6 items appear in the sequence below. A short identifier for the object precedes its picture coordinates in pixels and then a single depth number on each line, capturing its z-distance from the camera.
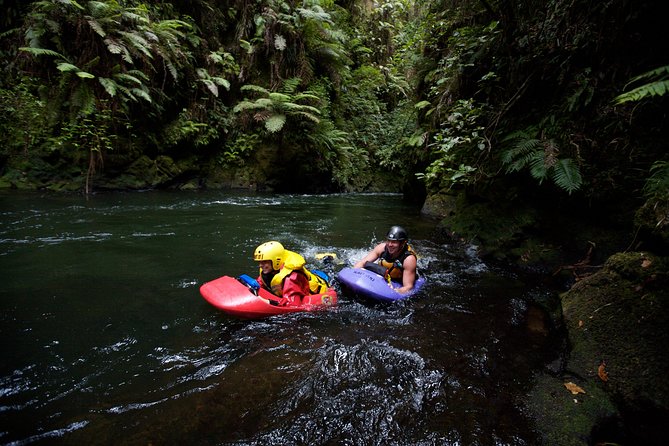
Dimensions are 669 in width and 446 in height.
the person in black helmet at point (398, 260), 4.49
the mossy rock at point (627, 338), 2.20
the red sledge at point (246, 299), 3.52
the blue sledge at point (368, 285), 4.09
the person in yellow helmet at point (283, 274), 3.90
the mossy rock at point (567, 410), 2.12
